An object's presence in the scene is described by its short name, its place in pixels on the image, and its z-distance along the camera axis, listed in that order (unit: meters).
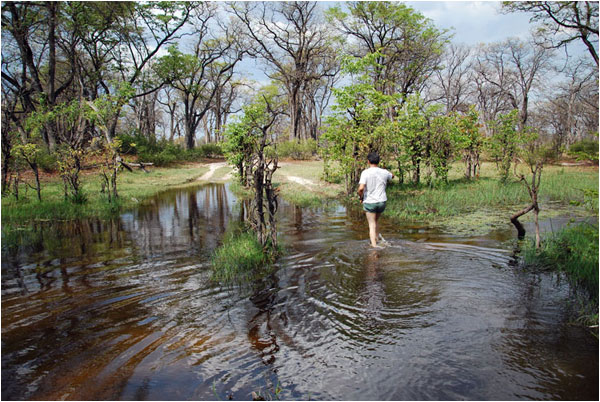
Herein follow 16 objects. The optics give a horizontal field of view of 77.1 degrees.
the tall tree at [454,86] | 46.81
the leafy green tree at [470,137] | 15.80
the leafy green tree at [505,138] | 15.88
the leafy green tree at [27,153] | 11.53
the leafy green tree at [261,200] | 6.36
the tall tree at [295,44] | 36.28
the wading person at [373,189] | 7.11
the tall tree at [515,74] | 39.16
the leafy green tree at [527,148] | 15.79
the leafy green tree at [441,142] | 13.90
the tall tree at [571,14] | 19.91
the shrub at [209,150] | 39.37
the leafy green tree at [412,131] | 13.30
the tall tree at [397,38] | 30.73
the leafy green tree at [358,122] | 12.56
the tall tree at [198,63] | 32.34
